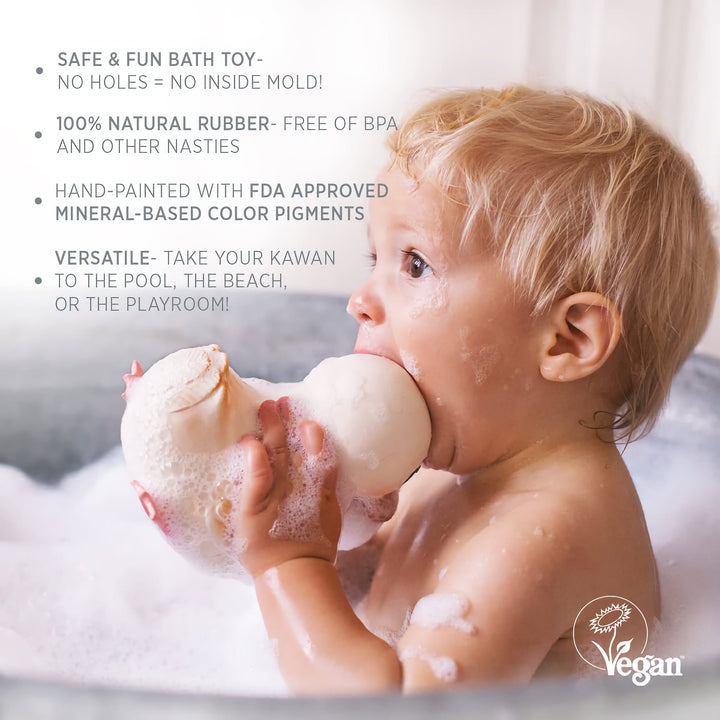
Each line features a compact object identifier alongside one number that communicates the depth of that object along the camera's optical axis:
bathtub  0.76
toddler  0.62
